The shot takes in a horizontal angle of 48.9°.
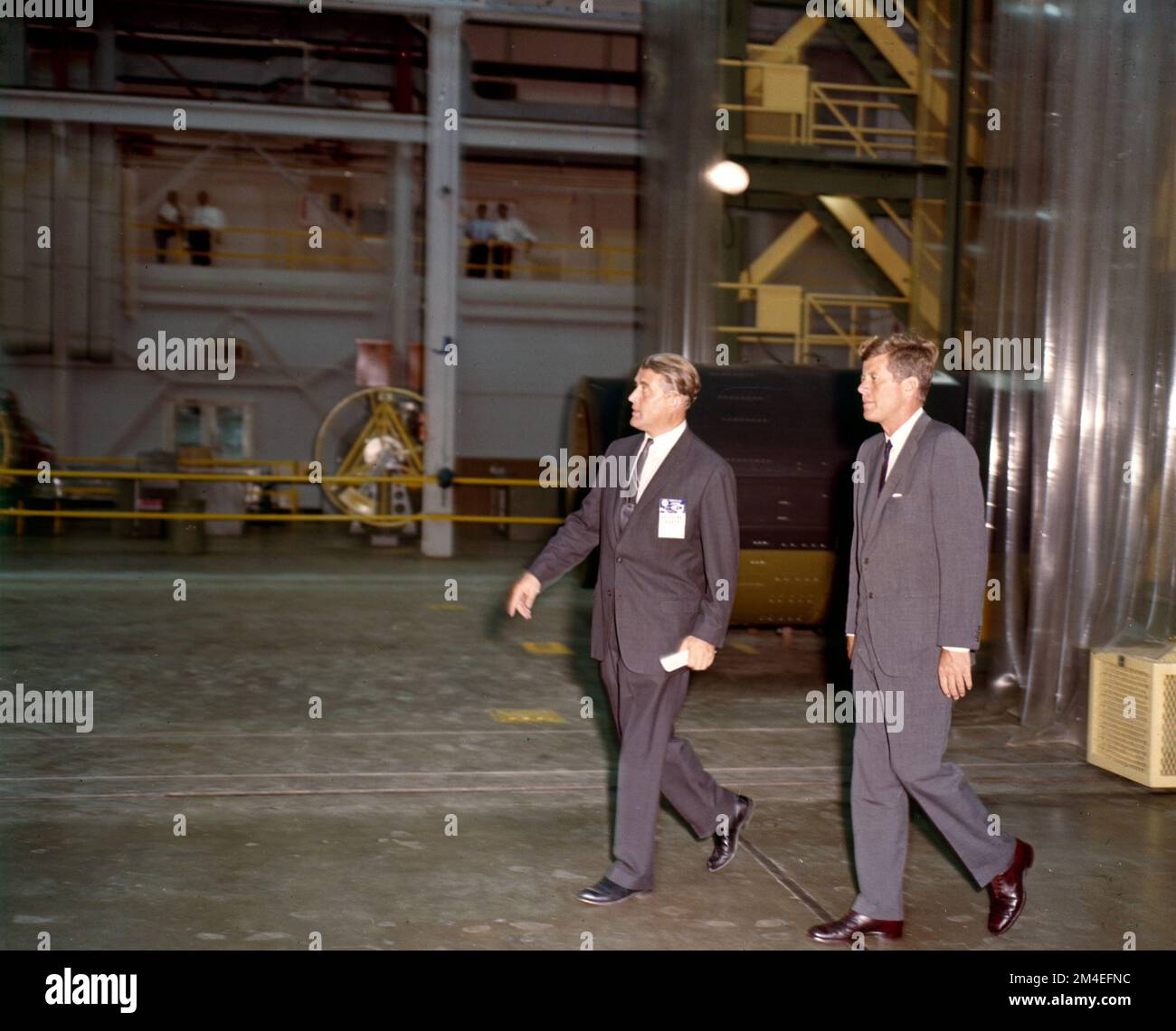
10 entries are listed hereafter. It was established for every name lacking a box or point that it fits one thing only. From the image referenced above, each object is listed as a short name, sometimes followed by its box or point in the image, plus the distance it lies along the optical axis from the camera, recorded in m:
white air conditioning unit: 6.17
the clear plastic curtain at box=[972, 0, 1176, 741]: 6.97
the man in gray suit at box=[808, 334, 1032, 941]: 3.96
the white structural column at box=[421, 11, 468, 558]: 15.84
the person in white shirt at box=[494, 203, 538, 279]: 21.86
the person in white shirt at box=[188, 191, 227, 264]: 21.45
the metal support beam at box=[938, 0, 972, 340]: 11.16
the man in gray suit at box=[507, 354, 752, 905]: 4.40
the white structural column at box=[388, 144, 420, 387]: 19.28
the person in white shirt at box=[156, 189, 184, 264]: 21.25
